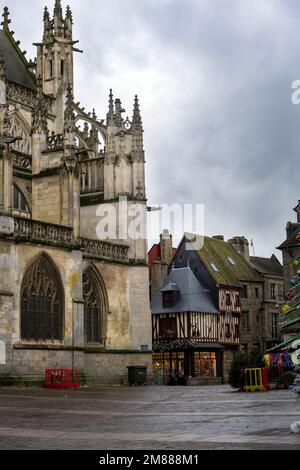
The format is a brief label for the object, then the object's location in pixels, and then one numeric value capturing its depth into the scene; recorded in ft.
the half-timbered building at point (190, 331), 152.87
